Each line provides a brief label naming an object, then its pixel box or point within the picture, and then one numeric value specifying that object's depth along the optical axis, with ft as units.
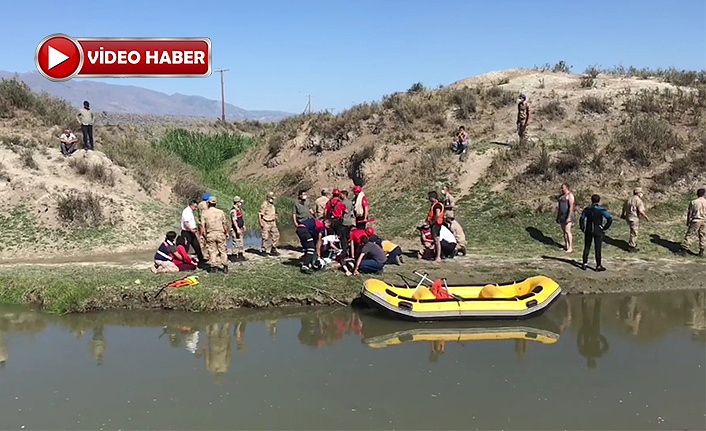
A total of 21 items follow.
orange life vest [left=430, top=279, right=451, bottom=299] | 38.43
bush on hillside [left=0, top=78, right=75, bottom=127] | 86.69
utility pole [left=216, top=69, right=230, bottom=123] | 241.72
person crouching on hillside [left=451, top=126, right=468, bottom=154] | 77.97
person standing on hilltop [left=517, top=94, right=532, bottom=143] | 75.25
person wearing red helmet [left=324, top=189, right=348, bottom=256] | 44.96
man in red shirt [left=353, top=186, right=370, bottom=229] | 43.14
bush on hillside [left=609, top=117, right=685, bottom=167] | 66.95
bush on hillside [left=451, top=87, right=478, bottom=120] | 91.15
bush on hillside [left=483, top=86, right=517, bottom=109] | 91.15
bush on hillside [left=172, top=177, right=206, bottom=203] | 74.64
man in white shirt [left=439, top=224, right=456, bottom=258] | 48.49
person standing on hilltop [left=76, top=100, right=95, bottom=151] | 70.38
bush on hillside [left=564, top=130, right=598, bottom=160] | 68.94
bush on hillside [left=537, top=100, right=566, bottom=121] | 83.35
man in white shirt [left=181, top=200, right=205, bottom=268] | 45.52
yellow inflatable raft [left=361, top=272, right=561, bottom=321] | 36.29
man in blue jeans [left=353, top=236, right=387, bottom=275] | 43.39
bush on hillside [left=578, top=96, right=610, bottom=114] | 81.71
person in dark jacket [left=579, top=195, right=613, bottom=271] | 44.42
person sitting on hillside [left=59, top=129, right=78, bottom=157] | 71.46
